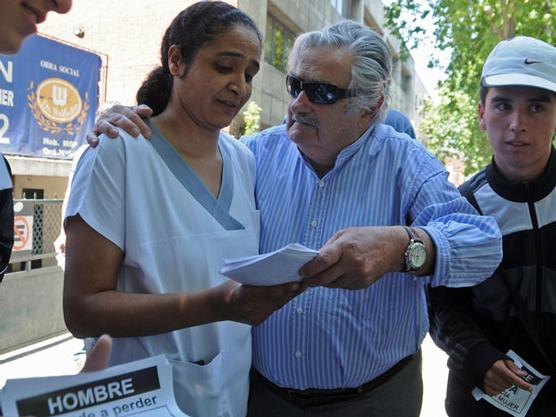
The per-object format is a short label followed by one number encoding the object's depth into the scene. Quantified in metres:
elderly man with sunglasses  1.86
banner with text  6.86
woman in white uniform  1.44
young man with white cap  2.01
